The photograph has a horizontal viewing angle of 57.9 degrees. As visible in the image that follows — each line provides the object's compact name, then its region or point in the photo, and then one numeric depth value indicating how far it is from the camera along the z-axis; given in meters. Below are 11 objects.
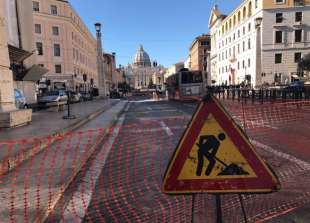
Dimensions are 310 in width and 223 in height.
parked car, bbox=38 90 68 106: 21.84
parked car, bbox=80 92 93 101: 40.36
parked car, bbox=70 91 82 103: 33.16
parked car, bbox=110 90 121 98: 52.91
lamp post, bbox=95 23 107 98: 37.99
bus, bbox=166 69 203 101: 27.33
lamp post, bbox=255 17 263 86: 36.38
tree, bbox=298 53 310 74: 42.12
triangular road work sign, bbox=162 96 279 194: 2.32
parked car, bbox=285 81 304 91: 19.88
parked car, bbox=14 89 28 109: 16.38
